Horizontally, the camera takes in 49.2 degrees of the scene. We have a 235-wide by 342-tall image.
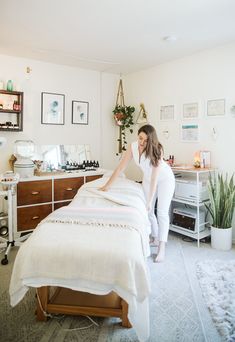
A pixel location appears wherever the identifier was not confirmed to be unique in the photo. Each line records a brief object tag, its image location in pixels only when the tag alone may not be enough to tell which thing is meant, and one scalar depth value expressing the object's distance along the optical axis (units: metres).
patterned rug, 1.55
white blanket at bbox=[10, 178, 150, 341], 1.38
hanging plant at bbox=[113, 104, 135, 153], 4.05
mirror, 3.65
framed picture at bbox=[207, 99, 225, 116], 3.04
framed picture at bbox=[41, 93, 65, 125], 3.64
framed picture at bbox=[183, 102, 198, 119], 3.31
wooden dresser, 3.06
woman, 2.47
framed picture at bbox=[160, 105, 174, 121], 3.61
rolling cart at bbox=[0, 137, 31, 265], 2.62
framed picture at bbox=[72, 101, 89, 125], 3.94
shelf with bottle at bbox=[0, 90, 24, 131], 3.23
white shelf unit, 2.93
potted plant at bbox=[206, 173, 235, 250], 2.80
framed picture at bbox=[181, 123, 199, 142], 3.32
